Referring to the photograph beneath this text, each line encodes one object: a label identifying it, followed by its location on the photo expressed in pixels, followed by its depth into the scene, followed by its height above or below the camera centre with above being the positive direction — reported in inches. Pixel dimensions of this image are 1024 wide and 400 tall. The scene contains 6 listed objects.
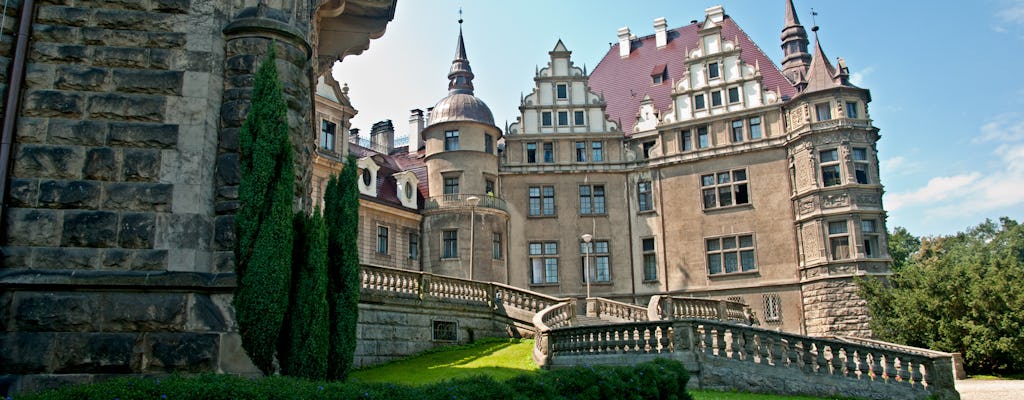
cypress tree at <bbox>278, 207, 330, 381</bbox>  397.4 +12.5
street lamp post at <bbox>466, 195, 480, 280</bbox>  1402.6 +192.9
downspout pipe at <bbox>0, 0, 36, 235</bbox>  387.9 +124.2
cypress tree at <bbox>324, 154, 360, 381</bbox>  431.5 +38.8
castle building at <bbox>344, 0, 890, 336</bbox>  1353.3 +261.0
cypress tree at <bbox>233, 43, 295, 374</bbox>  382.3 +56.6
